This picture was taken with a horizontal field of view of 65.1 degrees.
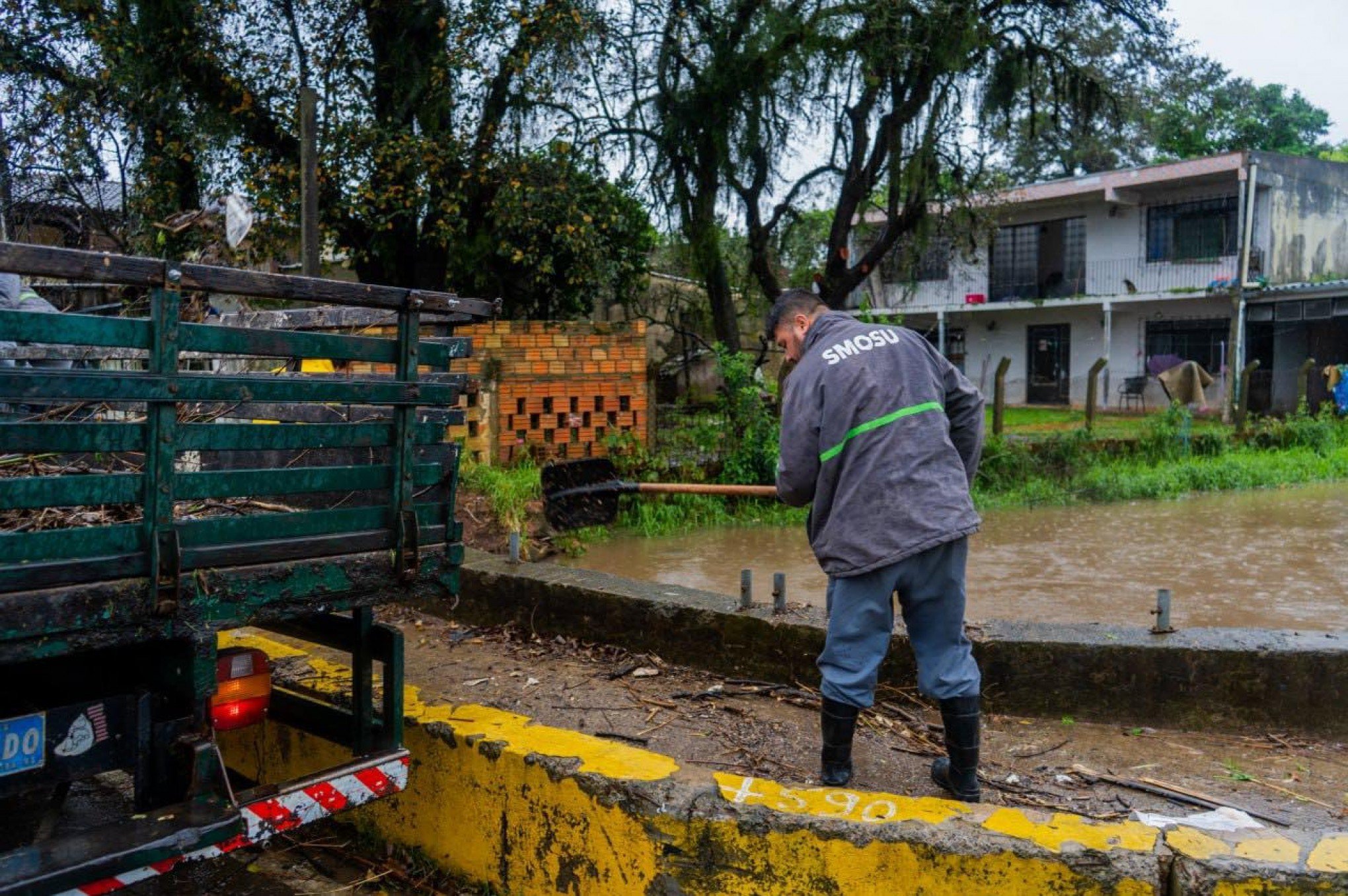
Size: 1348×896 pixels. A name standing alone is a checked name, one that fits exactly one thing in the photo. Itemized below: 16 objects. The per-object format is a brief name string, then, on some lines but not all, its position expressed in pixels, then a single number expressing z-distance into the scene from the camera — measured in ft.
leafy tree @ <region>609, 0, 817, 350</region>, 39.75
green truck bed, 7.41
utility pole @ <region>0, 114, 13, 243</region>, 40.23
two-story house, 73.41
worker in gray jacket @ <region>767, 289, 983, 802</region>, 9.87
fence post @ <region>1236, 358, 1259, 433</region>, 50.47
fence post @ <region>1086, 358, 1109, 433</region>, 46.37
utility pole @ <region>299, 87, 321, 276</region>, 24.22
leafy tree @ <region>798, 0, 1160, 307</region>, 38.24
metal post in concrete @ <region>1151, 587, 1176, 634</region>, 12.31
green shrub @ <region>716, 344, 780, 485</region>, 32.63
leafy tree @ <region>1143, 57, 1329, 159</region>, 96.63
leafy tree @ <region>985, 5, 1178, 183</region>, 43.50
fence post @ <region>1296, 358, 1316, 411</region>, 54.08
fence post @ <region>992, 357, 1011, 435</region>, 42.75
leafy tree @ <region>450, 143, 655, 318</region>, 36.19
